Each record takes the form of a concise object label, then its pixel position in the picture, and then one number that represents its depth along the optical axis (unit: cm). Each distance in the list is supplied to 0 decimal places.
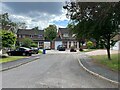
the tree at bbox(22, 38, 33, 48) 2530
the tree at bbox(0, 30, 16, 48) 1329
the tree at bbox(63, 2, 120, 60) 638
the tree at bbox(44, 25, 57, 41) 3429
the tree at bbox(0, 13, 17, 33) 3498
